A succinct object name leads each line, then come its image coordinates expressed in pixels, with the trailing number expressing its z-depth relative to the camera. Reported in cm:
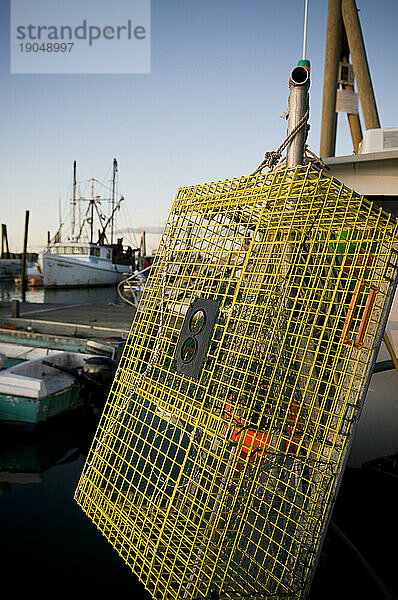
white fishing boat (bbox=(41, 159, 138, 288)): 3986
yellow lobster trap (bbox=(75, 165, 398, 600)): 190
